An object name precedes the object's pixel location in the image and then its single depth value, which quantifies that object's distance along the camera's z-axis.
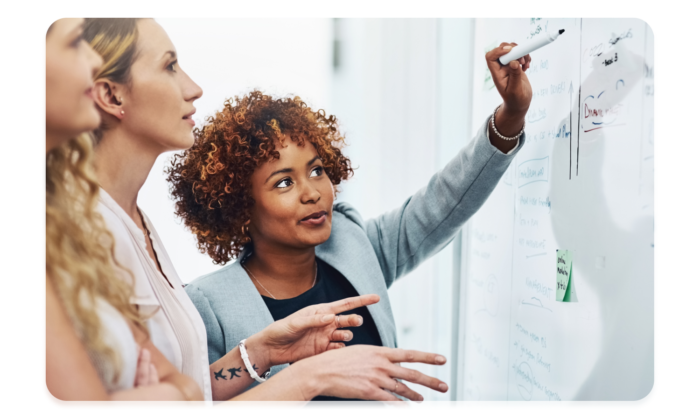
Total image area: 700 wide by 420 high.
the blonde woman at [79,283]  1.14
